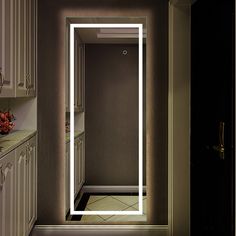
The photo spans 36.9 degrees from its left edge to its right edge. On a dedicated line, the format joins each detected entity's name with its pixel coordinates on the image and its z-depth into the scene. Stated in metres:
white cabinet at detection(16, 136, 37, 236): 2.21
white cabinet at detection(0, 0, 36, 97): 1.92
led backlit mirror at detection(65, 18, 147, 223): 2.84
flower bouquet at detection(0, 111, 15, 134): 2.34
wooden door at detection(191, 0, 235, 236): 2.06
